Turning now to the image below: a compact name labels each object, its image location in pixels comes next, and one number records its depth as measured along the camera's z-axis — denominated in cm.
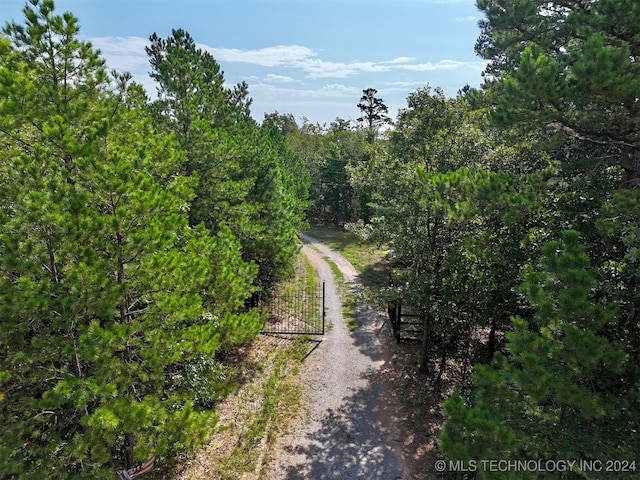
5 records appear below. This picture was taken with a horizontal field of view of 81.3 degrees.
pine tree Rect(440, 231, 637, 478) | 435
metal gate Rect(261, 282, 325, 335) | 1501
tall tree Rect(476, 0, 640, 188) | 554
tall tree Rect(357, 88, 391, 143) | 5250
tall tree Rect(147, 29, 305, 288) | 1223
